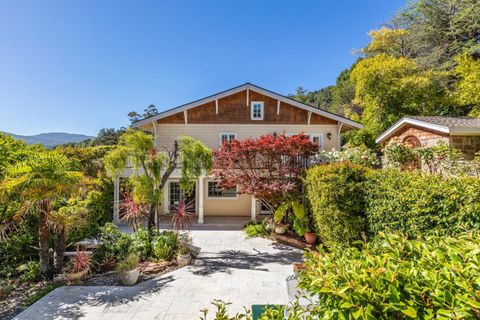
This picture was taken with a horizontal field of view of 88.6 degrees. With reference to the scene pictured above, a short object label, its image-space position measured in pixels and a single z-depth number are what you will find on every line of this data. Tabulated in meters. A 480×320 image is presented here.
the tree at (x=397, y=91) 19.12
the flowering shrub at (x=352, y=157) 10.35
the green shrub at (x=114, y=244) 7.43
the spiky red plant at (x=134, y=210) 8.04
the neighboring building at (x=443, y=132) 10.11
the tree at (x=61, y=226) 6.30
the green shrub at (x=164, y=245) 7.68
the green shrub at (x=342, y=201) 6.68
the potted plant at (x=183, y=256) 7.50
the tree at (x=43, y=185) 5.30
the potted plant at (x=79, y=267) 6.35
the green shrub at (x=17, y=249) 6.73
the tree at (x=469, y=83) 16.03
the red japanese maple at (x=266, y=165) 9.69
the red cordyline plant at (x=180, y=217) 8.09
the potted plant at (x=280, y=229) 10.46
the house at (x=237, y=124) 14.09
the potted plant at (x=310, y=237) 9.45
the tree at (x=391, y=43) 24.09
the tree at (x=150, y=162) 8.20
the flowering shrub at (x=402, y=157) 9.45
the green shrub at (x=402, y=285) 1.47
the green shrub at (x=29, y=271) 6.39
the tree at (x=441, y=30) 18.80
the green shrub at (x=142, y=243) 7.74
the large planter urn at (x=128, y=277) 6.25
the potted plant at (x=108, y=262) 7.08
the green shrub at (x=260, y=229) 10.62
